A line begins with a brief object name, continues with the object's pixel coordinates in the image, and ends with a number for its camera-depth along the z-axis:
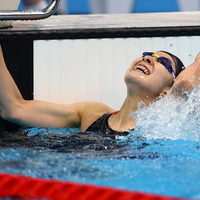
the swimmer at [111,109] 12.35
